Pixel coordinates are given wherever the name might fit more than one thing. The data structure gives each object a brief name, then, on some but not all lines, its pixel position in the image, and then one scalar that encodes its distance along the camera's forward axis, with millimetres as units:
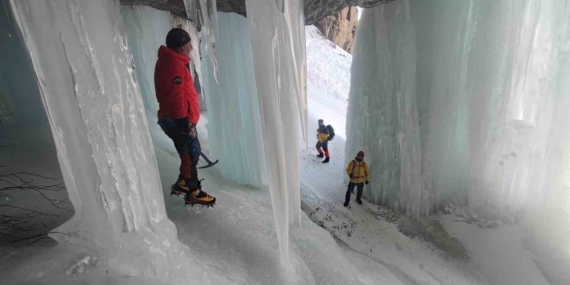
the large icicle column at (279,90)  2379
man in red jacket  2455
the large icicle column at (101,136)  1588
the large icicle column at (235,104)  4566
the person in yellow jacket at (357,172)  5812
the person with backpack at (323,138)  8055
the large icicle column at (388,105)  5504
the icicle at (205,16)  3305
